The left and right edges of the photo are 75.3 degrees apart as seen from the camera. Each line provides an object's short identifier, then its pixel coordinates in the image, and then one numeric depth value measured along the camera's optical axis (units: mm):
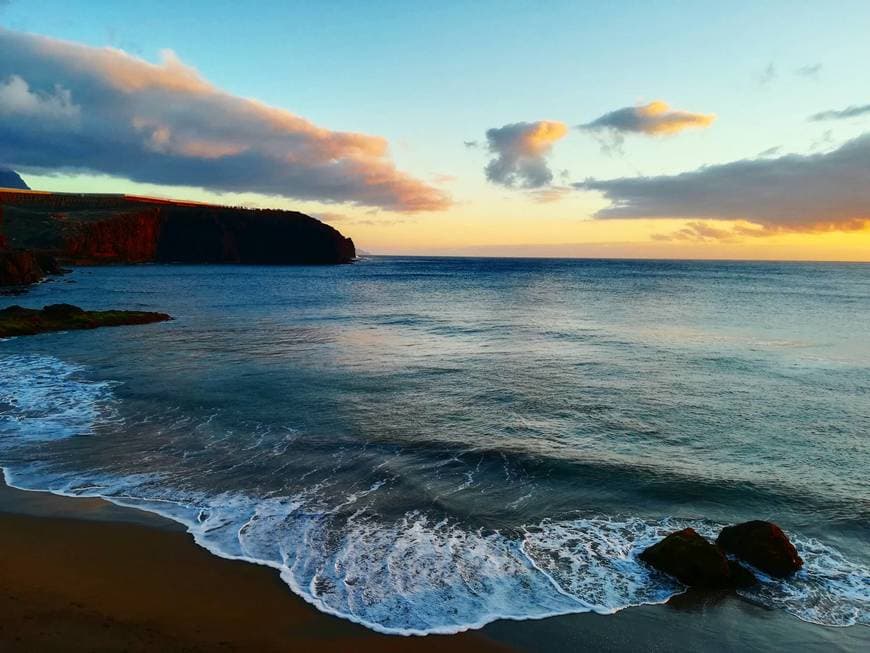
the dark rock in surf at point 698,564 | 10625
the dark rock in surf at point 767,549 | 11031
